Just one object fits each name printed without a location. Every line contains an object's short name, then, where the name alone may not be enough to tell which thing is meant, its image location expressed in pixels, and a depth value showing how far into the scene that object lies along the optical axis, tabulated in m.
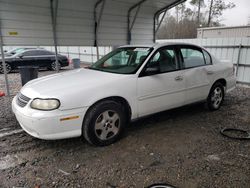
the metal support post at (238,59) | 7.62
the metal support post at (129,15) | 7.20
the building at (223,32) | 14.39
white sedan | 2.69
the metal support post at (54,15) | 5.71
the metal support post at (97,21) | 6.38
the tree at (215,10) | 25.21
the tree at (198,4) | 25.98
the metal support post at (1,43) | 5.20
